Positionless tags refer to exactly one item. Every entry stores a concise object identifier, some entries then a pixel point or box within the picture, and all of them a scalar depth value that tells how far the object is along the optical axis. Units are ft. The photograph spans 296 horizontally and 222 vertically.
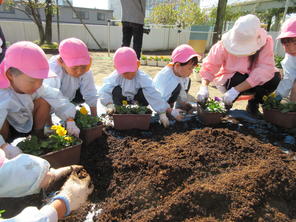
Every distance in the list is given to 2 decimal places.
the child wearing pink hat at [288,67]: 8.51
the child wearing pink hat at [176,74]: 8.13
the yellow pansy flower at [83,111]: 6.52
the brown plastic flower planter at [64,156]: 4.91
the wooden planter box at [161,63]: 23.40
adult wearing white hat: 7.73
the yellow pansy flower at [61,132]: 5.24
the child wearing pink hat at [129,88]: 7.66
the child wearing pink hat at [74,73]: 6.70
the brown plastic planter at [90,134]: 6.30
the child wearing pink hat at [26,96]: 4.82
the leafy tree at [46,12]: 33.89
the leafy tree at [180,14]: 60.23
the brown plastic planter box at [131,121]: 7.04
